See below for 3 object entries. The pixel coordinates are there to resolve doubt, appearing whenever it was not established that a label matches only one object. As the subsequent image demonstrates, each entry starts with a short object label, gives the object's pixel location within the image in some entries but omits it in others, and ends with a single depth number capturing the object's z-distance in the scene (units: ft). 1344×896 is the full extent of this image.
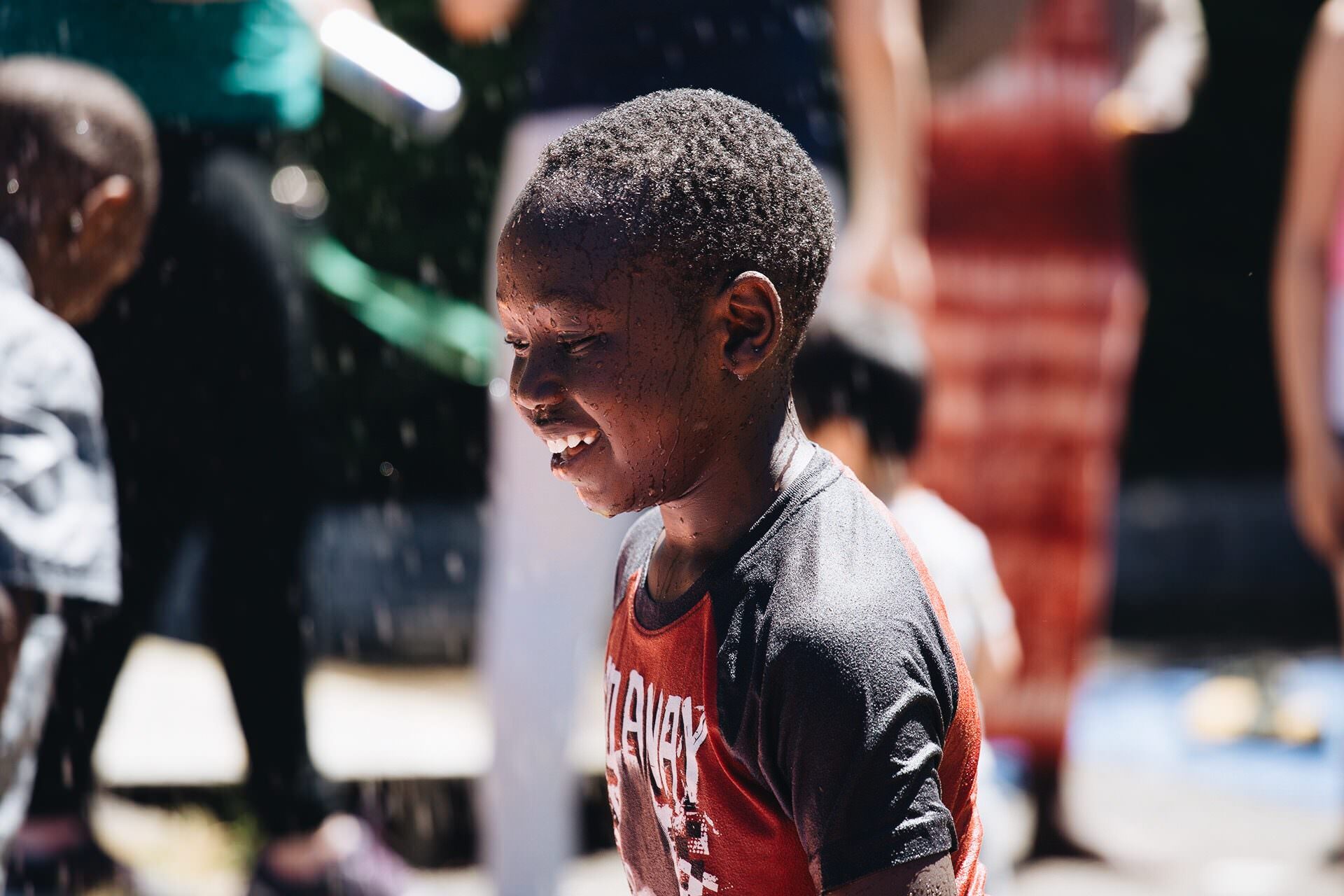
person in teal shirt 19.65
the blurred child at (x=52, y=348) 14.42
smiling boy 9.00
